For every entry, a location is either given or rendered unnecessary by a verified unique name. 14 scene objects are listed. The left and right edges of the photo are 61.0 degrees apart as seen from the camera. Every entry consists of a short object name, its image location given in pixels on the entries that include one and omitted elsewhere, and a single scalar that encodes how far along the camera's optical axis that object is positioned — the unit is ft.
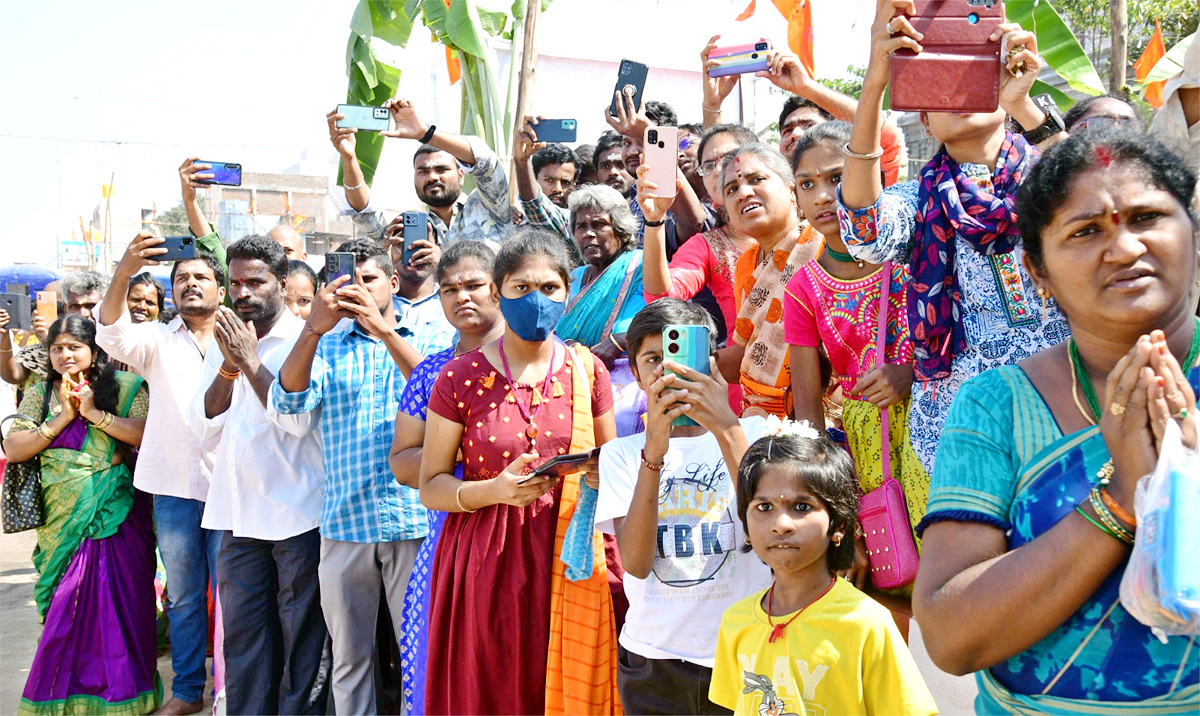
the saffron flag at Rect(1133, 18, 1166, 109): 23.59
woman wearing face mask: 10.62
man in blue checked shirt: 13.19
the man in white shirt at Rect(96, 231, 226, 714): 16.97
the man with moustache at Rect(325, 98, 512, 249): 15.67
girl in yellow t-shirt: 7.18
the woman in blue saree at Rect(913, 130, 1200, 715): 4.37
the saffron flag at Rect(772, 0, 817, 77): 26.07
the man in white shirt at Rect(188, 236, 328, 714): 14.67
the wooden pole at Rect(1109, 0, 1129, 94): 25.29
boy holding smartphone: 8.76
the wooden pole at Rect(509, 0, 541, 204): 23.07
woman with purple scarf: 8.35
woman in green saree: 16.75
